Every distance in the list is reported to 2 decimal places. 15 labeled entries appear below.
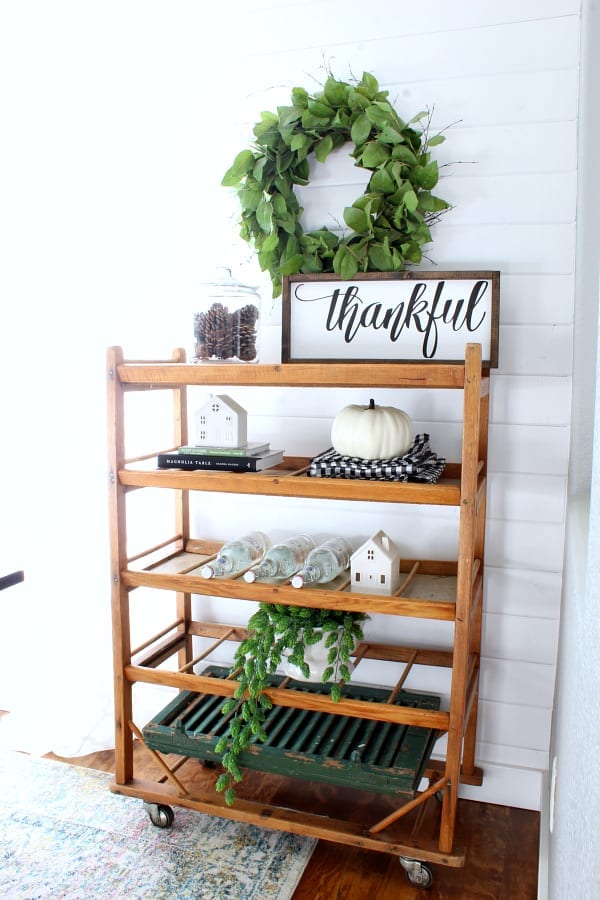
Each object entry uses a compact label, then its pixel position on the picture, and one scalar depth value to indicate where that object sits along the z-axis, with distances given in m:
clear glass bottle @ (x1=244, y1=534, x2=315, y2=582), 1.91
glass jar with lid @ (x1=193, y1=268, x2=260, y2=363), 1.95
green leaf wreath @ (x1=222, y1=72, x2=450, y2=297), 1.95
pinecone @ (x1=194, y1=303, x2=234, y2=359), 1.94
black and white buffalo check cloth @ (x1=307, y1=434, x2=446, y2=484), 1.77
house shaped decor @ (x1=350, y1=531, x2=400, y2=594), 1.84
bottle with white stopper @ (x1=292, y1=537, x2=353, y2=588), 1.87
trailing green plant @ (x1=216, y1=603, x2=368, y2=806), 1.88
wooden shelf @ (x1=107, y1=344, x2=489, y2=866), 1.68
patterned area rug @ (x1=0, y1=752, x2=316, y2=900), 1.79
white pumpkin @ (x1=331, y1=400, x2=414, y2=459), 1.83
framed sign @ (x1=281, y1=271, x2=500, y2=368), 1.89
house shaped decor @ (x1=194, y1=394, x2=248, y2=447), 1.95
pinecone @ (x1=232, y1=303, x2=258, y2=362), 1.96
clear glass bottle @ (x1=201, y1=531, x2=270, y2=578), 1.96
